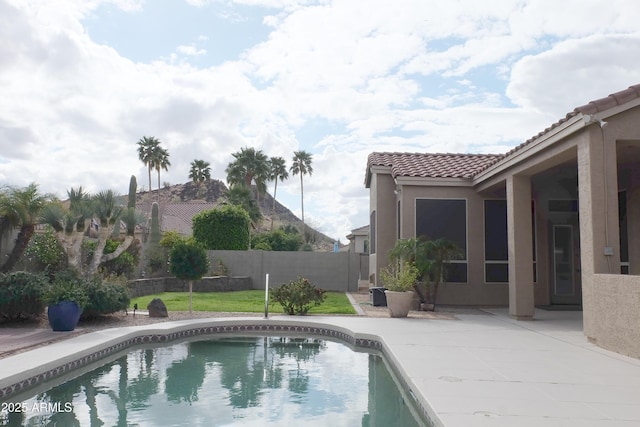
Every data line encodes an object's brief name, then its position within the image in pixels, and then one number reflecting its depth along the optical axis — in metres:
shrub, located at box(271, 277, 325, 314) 13.24
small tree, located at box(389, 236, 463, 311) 13.62
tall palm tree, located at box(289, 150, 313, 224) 54.56
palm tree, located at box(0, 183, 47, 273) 12.34
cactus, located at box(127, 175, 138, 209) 25.00
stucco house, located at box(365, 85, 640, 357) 8.89
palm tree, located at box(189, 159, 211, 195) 50.84
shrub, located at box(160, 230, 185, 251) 22.50
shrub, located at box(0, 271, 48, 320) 10.76
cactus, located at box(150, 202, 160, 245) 23.33
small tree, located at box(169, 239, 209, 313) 13.66
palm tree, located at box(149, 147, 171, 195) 46.66
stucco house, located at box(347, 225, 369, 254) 42.61
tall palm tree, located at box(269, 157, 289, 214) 51.25
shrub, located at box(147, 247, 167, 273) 21.42
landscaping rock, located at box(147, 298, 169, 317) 12.41
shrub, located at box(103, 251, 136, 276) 18.47
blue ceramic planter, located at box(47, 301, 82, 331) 10.08
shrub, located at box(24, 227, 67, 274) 13.83
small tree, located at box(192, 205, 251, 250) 26.28
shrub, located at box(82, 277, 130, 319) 11.28
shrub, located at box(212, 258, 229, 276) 23.42
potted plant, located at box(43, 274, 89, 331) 10.09
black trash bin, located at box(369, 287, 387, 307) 15.81
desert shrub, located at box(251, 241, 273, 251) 33.04
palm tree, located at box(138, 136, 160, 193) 46.50
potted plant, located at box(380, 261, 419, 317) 12.84
